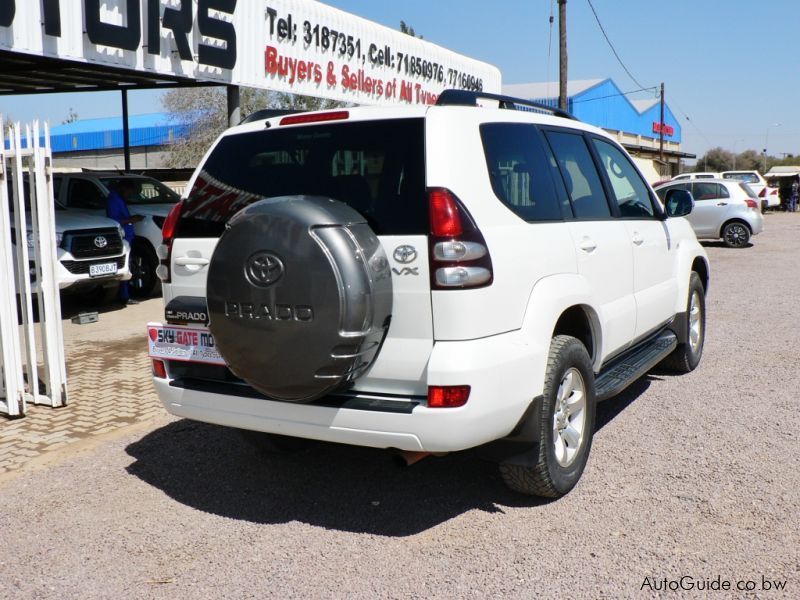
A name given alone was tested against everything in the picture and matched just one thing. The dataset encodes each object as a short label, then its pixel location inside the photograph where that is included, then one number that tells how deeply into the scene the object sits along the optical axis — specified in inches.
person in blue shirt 450.9
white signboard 377.7
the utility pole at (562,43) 950.4
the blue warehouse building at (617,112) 1911.9
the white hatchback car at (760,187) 1295.5
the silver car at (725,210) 794.2
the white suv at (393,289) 133.5
